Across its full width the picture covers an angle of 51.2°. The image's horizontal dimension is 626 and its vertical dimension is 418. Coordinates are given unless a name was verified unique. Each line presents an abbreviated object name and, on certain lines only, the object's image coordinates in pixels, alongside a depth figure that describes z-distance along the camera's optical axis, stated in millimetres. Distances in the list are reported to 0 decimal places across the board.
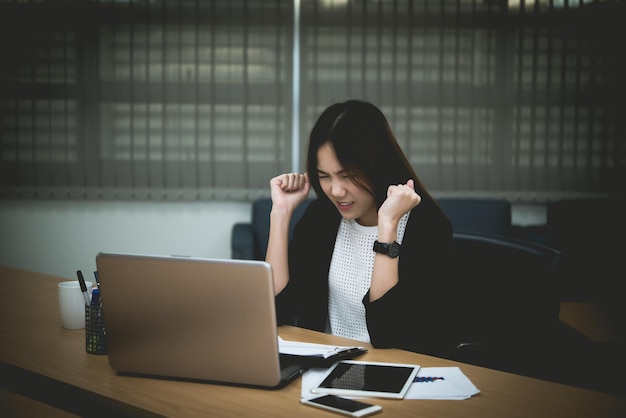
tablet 1061
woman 1515
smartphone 978
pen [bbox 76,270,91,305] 1402
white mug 1455
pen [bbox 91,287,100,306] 1326
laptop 1038
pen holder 1273
